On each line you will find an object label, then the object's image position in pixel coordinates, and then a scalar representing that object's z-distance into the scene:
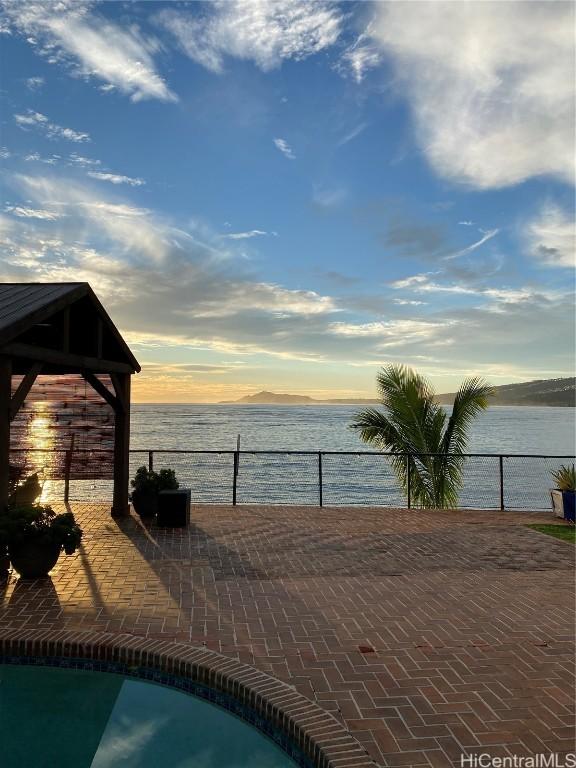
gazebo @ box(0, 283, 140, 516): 6.79
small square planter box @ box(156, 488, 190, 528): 9.49
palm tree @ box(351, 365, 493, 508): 13.20
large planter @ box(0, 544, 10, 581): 6.48
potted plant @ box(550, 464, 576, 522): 11.22
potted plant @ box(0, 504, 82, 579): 6.45
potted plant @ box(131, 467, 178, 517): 10.10
